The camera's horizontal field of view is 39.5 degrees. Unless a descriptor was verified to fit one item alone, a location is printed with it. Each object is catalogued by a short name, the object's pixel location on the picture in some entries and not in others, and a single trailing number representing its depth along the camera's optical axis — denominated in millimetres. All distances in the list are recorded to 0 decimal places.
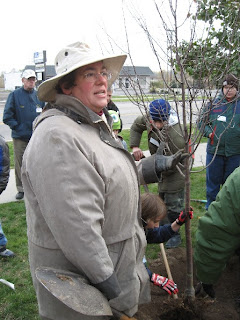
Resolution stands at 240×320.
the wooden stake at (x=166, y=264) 3138
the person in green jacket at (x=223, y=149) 4379
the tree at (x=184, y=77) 2287
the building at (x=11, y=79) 55391
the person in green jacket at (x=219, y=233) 2121
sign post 9688
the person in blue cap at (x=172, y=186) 3738
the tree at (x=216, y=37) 2549
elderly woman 1451
